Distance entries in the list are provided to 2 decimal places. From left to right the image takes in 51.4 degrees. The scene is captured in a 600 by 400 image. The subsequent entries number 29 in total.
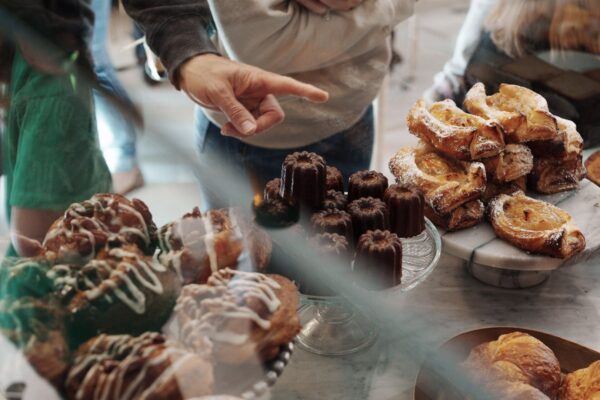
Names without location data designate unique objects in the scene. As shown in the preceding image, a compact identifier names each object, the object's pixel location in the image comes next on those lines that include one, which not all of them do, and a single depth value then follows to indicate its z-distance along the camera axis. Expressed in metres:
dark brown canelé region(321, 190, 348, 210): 0.87
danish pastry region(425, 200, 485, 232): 1.01
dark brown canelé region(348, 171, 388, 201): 0.91
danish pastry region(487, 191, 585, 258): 0.95
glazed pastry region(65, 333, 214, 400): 0.51
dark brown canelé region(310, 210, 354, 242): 0.81
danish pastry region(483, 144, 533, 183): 1.05
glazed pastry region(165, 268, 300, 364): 0.56
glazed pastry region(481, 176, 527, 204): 1.08
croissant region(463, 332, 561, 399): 0.72
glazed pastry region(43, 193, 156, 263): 0.60
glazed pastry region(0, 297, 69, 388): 0.52
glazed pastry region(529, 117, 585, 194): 1.11
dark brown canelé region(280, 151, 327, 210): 0.87
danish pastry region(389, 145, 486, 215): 1.01
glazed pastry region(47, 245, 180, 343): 0.56
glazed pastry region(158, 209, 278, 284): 0.62
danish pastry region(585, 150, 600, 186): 1.21
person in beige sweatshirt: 1.03
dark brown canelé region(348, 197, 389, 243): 0.84
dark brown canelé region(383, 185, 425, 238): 0.89
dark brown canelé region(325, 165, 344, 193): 0.94
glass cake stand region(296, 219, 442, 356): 0.86
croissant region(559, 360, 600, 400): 0.74
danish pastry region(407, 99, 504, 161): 1.04
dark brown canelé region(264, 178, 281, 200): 0.88
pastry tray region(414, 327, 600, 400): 0.72
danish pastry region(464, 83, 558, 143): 1.07
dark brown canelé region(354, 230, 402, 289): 0.78
